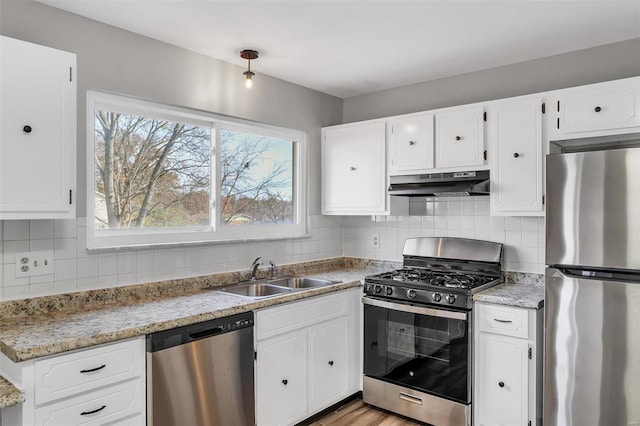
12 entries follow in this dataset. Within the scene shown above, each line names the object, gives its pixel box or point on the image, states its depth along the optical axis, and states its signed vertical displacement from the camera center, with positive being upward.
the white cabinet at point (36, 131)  1.87 +0.36
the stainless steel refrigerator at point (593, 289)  2.12 -0.39
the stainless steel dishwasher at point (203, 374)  2.06 -0.83
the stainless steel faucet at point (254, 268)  3.26 -0.42
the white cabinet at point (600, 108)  2.49 +0.63
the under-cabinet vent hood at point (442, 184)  3.01 +0.21
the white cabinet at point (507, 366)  2.57 -0.93
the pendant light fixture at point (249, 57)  2.89 +1.05
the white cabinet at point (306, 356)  2.62 -0.96
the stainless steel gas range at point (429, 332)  2.79 -0.81
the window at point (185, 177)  2.60 +0.25
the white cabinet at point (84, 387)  1.68 -0.73
